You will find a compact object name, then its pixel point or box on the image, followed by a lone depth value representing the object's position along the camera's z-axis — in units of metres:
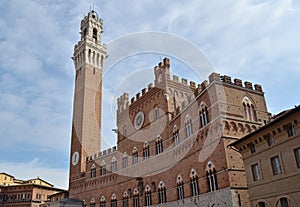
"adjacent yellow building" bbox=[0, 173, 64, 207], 51.34
